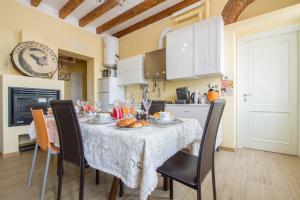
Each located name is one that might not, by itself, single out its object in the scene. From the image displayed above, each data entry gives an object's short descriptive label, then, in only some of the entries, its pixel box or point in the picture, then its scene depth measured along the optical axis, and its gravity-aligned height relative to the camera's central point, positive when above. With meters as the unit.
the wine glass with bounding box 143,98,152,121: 1.47 -0.04
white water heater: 4.46 +1.36
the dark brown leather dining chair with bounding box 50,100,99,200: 1.15 -0.29
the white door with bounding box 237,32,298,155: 2.60 +0.09
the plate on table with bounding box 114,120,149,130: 1.12 -0.20
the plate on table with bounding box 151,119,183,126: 1.26 -0.20
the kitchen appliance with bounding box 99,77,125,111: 4.21 +0.21
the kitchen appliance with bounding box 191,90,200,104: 3.05 +0.03
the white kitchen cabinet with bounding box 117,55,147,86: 3.86 +0.72
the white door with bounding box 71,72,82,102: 5.83 +0.49
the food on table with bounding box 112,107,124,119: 1.60 -0.15
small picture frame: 5.53 +0.83
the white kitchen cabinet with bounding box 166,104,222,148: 2.72 -0.24
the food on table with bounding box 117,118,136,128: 1.14 -0.17
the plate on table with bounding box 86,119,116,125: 1.33 -0.20
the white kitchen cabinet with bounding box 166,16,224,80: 2.72 +0.92
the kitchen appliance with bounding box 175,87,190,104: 3.12 +0.07
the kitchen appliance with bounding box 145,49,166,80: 3.46 +0.79
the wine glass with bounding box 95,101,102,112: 2.13 -0.10
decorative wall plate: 2.93 +0.79
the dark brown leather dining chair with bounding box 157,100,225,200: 1.00 -0.51
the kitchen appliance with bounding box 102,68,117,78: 4.42 +0.75
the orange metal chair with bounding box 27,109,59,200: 1.49 -0.34
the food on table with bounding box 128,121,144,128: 1.12 -0.19
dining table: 0.89 -0.33
